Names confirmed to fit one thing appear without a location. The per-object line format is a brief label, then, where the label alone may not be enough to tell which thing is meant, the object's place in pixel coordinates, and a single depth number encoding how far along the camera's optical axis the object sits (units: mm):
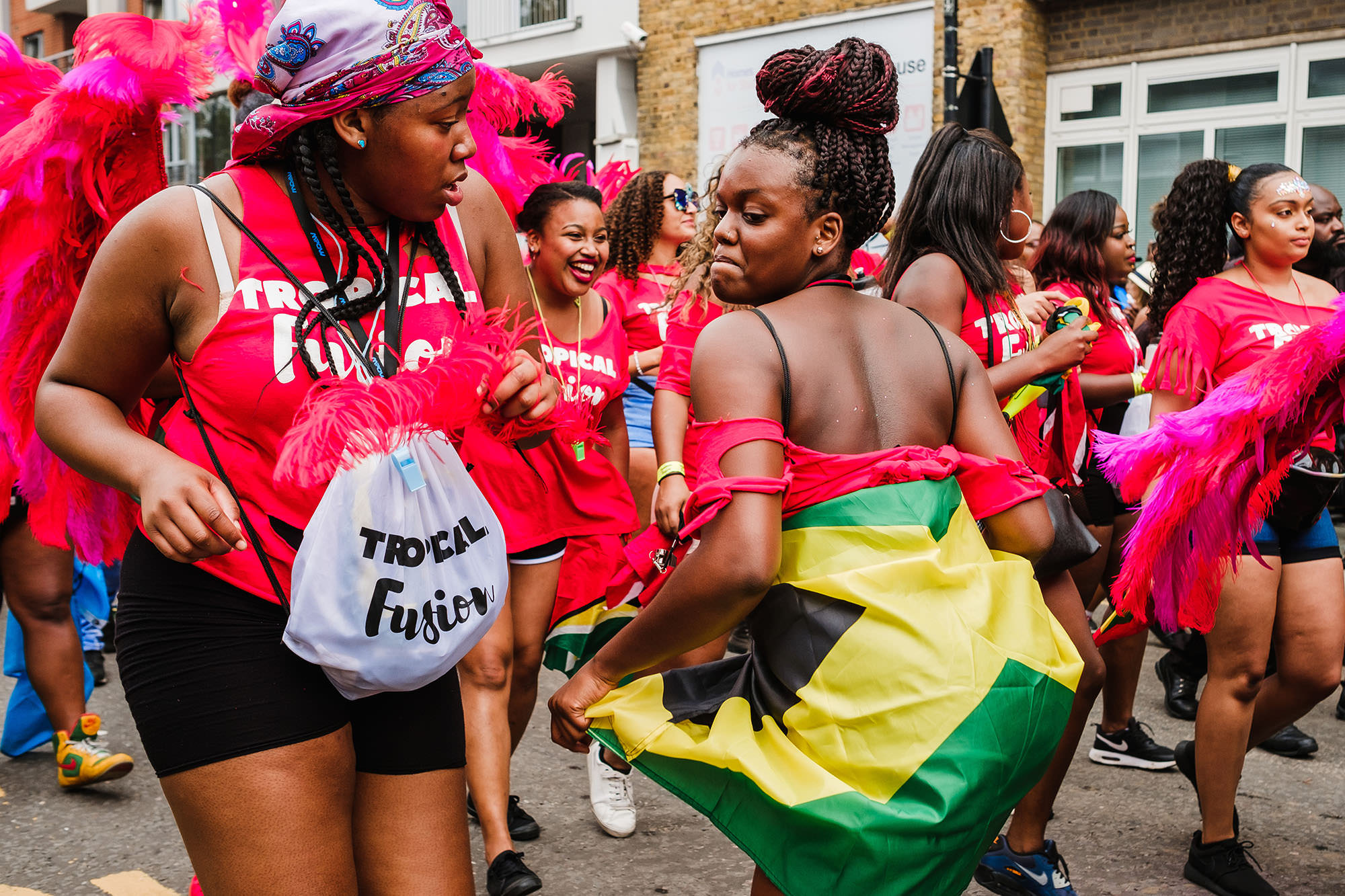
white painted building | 15461
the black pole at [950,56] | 9664
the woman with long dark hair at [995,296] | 3398
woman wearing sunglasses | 5469
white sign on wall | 13102
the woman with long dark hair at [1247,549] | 3463
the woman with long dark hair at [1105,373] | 4508
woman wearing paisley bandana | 1799
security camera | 15156
